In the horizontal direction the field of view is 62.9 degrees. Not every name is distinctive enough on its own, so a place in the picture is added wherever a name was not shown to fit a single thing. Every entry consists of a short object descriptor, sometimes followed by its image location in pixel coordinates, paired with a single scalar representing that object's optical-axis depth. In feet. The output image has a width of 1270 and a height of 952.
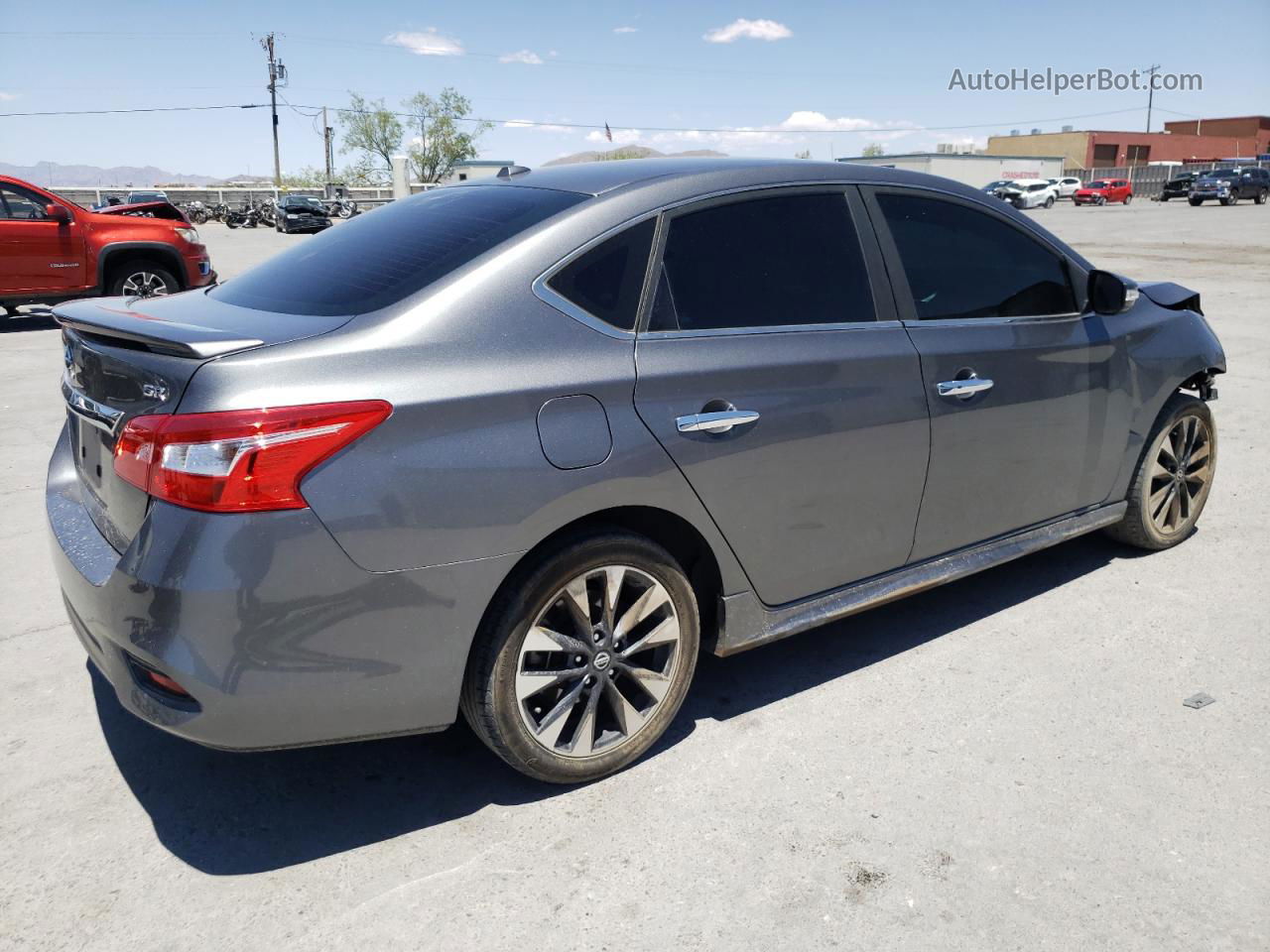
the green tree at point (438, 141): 327.06
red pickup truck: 39.60
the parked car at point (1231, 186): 167.43
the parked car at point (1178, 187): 185.37
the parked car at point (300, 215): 135.54
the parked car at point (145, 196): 136.36
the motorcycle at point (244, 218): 151.91
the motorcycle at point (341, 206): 161.45
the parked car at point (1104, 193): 191.93
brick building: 320.09
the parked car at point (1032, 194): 176.68
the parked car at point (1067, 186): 211.33
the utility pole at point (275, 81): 248.52
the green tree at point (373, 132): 325.42
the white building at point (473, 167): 185.68
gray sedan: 7.81
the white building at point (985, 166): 253.85
